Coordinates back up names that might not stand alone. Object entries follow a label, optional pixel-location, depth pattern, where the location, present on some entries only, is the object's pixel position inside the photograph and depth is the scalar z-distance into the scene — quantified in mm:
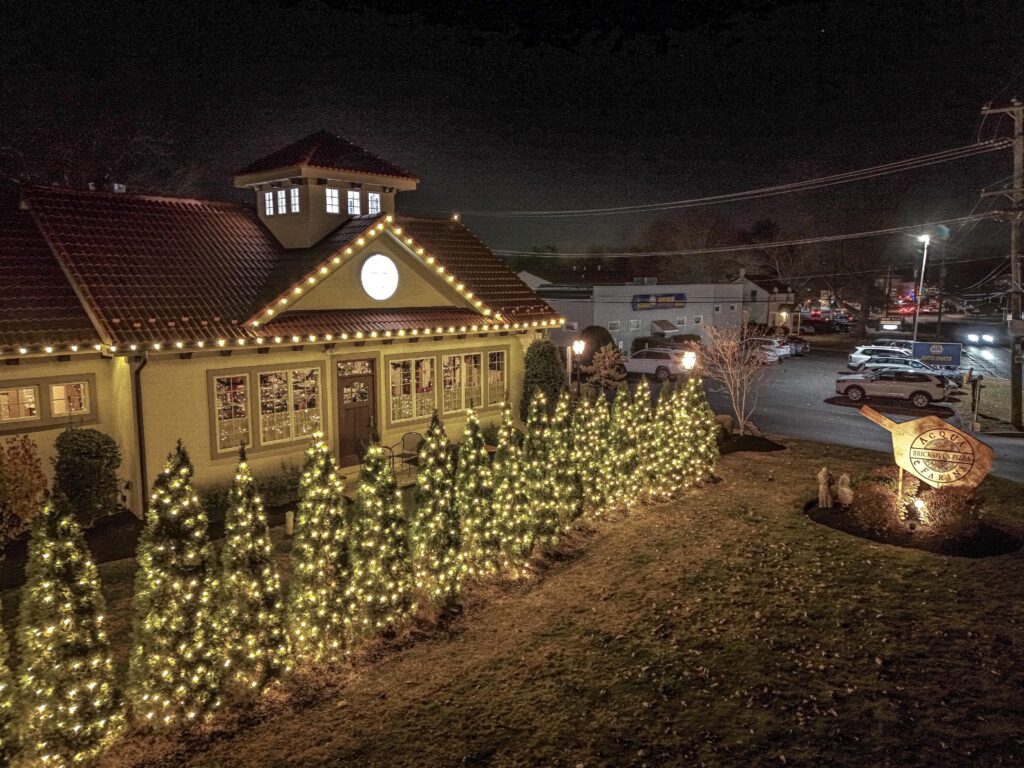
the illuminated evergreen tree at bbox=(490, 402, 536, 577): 10484
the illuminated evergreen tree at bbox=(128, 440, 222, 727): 6660
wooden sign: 12289
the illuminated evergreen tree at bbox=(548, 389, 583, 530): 11797
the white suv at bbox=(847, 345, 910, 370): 37750
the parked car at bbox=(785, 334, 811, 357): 46469
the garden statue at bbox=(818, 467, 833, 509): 13430
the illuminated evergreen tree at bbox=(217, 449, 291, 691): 7156
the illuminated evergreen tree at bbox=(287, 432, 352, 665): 7832
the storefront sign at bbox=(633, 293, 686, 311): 44906
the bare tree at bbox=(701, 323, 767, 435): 20266
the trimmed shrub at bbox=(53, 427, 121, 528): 12148
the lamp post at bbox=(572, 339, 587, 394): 26448
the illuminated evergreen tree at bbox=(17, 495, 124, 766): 5953
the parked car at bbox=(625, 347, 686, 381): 35594
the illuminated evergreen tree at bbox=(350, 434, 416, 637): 8430
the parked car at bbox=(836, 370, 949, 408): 27719
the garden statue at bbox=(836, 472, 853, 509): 13297
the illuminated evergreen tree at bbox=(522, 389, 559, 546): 10984
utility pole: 22188
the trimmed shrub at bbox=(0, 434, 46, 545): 11297
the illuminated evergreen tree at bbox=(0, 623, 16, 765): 5711
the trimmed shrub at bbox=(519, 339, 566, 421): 20172
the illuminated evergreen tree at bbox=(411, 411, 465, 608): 9328
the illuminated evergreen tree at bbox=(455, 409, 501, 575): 10109
